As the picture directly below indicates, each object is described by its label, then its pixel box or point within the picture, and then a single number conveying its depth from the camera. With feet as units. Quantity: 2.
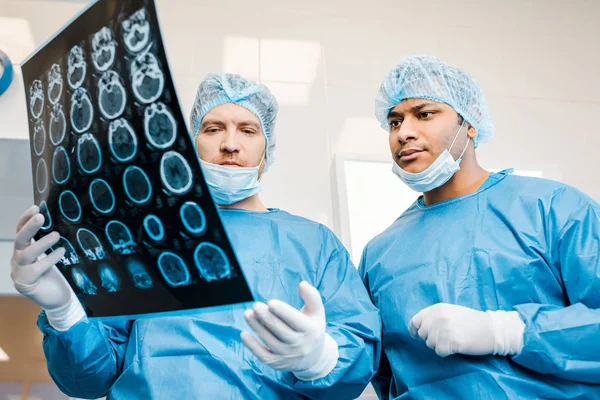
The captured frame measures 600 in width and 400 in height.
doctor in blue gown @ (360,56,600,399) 4.04
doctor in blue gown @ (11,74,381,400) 3.72
